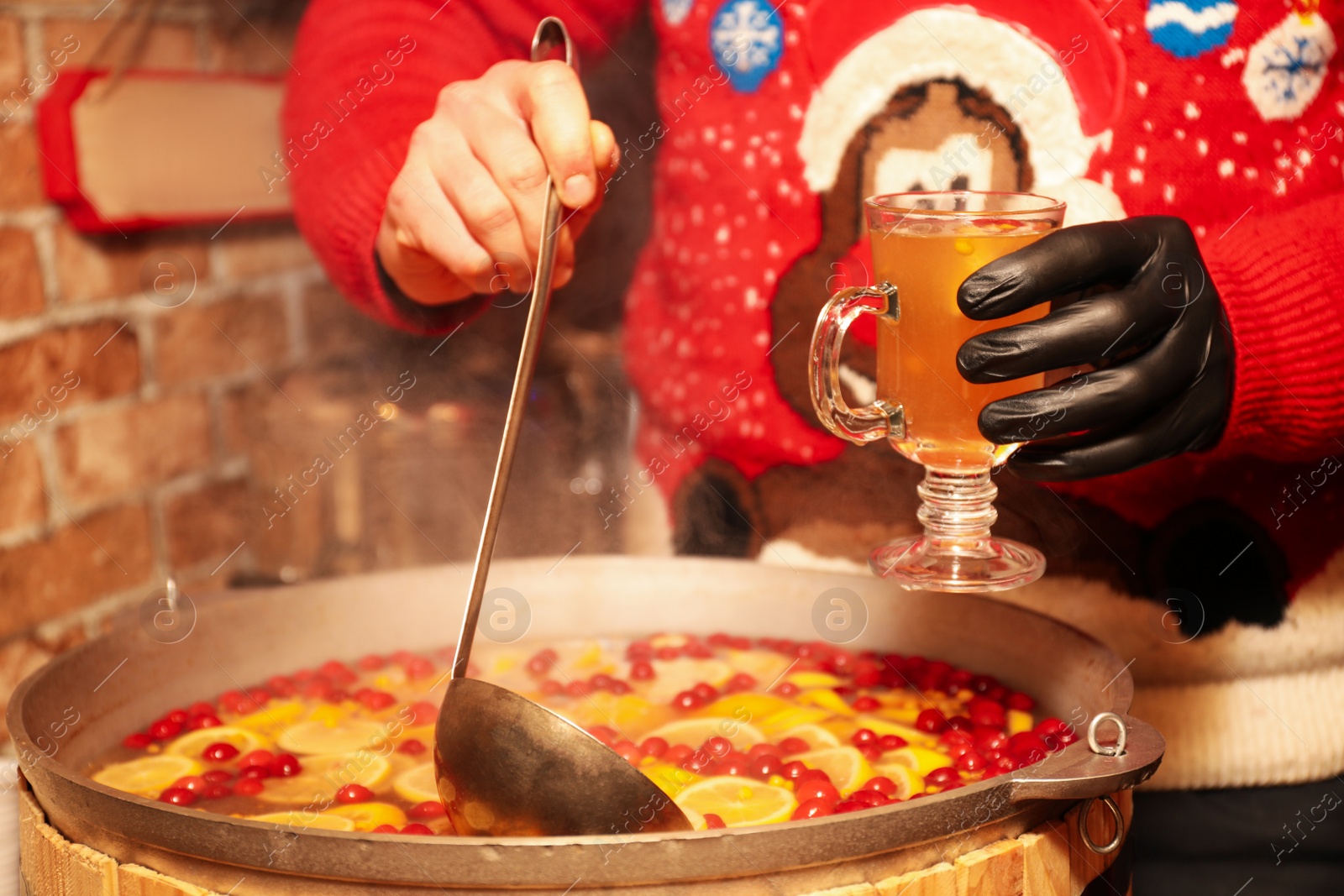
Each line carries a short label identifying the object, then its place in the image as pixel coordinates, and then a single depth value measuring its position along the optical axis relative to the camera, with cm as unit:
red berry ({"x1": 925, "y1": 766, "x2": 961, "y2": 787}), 105
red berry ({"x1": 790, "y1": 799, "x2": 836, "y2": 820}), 99
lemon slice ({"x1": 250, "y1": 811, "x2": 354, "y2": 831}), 101
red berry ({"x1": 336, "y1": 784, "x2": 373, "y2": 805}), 107
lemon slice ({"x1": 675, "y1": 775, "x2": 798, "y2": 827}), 101
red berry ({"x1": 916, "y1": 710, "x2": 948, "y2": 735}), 119
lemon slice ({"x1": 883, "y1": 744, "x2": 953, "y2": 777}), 111
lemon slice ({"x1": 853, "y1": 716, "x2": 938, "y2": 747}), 118
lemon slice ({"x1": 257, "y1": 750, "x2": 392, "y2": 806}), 109
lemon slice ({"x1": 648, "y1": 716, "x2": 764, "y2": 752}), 118
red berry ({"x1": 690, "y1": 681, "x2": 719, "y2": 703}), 127
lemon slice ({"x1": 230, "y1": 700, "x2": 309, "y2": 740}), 121
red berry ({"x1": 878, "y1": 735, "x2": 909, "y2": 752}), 115
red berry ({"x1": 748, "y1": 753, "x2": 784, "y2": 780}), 109
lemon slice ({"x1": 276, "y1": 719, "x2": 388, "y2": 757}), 119
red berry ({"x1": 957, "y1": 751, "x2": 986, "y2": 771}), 109
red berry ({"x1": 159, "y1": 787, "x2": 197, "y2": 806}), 105
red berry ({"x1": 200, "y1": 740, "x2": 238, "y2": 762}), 114
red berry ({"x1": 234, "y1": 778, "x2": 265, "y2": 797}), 109
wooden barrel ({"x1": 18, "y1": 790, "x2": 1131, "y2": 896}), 79
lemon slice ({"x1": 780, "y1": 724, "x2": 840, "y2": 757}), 116
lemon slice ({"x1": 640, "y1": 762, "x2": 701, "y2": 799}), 105
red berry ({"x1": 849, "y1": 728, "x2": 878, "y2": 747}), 115
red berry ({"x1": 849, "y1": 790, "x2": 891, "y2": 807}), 99
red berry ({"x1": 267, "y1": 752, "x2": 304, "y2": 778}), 113
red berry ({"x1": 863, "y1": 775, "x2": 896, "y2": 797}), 105
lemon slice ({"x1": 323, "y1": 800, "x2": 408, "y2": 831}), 101
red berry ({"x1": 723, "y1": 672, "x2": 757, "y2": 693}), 130
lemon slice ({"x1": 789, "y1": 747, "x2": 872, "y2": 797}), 108
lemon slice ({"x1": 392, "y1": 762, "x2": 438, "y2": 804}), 108
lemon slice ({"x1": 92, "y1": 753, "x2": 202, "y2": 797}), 109
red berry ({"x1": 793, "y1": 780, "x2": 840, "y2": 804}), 102
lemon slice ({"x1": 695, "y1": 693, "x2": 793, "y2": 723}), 123
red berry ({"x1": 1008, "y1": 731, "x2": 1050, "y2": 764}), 107
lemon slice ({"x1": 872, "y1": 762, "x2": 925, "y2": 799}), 106
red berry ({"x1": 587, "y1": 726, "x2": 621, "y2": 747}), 115
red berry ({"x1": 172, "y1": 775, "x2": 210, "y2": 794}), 108
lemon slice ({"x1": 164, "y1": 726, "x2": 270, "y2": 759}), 117
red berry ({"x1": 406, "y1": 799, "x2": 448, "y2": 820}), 104
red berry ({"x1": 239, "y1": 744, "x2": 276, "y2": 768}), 113
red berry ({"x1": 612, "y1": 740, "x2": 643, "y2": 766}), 113
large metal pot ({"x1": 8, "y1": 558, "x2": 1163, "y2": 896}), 73
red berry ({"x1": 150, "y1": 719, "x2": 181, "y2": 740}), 118
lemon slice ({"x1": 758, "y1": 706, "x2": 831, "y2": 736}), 121
